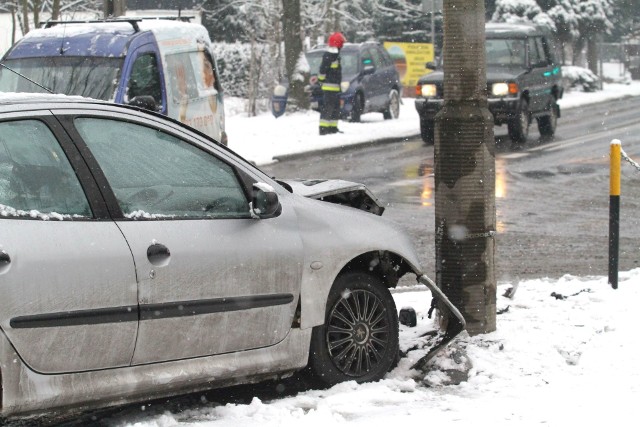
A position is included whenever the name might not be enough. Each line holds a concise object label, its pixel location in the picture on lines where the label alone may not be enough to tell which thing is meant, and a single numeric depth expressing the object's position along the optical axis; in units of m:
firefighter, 22.74
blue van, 12.93
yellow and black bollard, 8.48
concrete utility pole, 6.96
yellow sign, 37.56
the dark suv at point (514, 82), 21.53
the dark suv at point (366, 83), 26.25
